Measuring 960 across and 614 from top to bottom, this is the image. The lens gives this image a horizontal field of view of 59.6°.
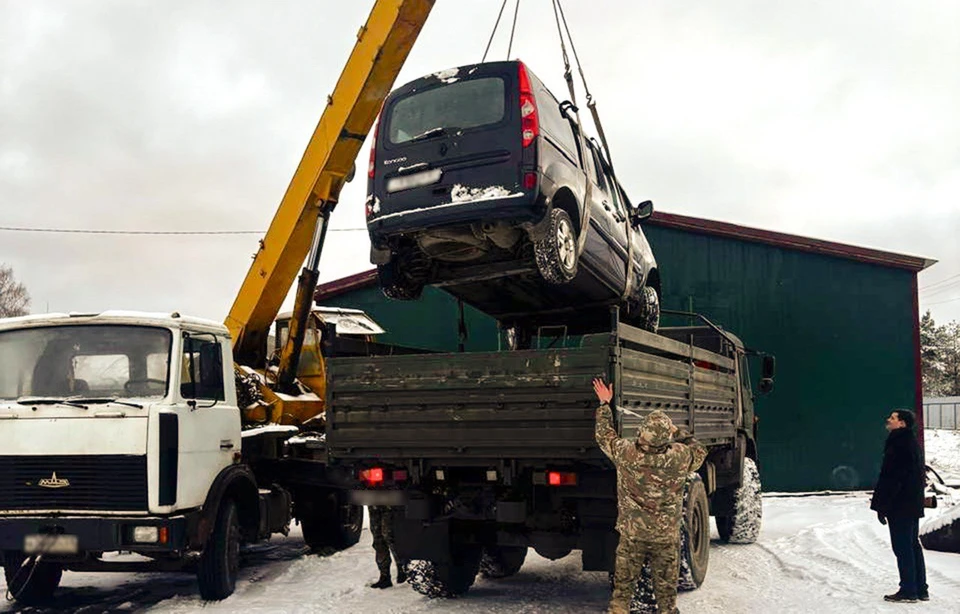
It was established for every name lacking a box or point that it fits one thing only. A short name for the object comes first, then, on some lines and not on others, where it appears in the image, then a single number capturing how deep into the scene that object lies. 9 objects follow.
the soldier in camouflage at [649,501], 5.29
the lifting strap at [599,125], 8.34
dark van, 6.36
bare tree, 49.38
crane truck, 6.32
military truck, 5.61
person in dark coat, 6.64
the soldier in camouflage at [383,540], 6.79
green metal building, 15.54
